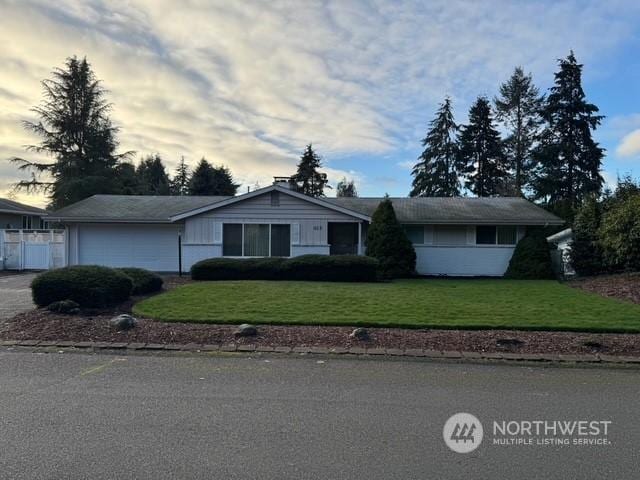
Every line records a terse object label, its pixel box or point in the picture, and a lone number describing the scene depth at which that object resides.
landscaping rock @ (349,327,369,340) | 7.83
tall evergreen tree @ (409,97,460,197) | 47.47
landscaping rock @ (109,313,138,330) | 8.43
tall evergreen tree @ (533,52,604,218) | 37.50
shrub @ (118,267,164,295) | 12.79
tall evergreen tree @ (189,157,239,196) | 52.78
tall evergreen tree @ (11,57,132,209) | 39.23
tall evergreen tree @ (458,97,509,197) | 46.12
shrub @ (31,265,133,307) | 10.16
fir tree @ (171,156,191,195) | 71.38
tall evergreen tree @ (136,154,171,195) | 65.80
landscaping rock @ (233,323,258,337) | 8.02
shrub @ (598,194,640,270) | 15.83
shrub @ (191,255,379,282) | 16.80
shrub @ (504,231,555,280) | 18.94
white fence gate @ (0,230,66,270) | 22.02
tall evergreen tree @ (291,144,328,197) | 59.81
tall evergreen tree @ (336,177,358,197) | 67.38
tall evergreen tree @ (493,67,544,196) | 43.75
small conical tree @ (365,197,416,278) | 18.36
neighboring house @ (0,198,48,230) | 29.60
